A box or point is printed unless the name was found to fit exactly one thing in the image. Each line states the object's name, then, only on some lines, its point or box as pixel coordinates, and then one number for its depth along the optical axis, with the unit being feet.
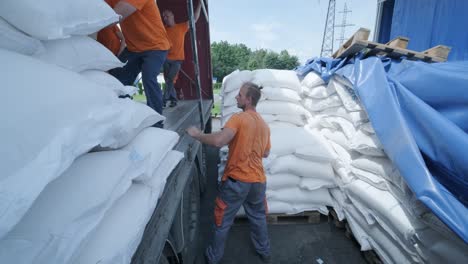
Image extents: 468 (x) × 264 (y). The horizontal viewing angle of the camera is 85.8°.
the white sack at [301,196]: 10.00
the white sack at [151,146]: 3.41
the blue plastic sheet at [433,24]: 11.73
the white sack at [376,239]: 6.75
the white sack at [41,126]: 1.58
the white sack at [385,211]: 6.27
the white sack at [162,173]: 3.48
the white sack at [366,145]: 7.54
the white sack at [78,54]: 3.07
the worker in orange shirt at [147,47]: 6.82
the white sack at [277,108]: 11.42
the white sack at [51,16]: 2.40
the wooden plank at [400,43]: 9.18
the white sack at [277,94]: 11.44
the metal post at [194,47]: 6.56
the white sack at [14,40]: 2.42
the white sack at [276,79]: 11.59
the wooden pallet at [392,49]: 8.79
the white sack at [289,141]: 10.03
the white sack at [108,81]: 3.75
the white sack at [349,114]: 8.28
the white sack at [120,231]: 2.28
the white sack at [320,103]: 10.22
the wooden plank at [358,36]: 9.17
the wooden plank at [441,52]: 8.93
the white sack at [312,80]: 11.03
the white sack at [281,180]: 9.91
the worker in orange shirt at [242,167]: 7.30
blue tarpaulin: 5.16
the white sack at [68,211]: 1.75
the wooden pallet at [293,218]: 10.04
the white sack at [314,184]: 9.88
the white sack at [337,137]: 9.63
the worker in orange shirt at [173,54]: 12.37
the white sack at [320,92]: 10.59
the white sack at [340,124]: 9.13
